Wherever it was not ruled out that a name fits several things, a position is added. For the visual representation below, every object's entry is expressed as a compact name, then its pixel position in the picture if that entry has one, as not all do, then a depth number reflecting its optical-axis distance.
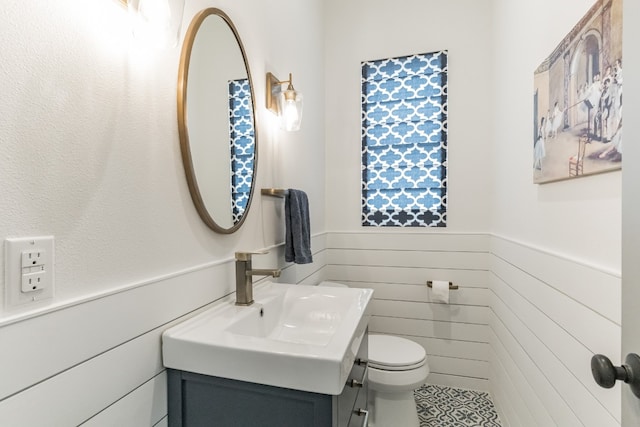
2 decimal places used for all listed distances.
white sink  0.77
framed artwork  0.87
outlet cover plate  0.57
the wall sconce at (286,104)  1.64
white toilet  1.73
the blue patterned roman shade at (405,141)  2.39
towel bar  1.54
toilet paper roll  2.26
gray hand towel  1.68
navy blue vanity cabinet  0.79
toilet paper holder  2.30
